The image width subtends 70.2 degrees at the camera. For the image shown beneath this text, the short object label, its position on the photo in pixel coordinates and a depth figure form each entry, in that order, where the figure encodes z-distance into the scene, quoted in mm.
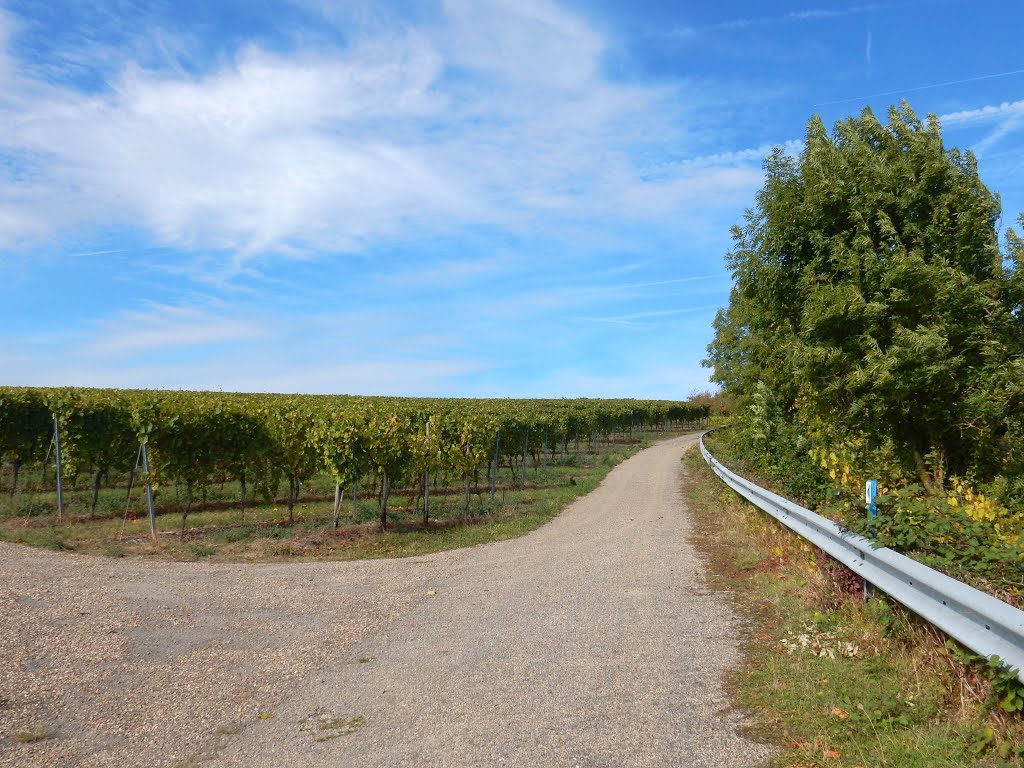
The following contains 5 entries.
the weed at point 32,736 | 4602
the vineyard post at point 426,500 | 15000
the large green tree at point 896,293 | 10664
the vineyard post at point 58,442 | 16844
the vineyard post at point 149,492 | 14336
